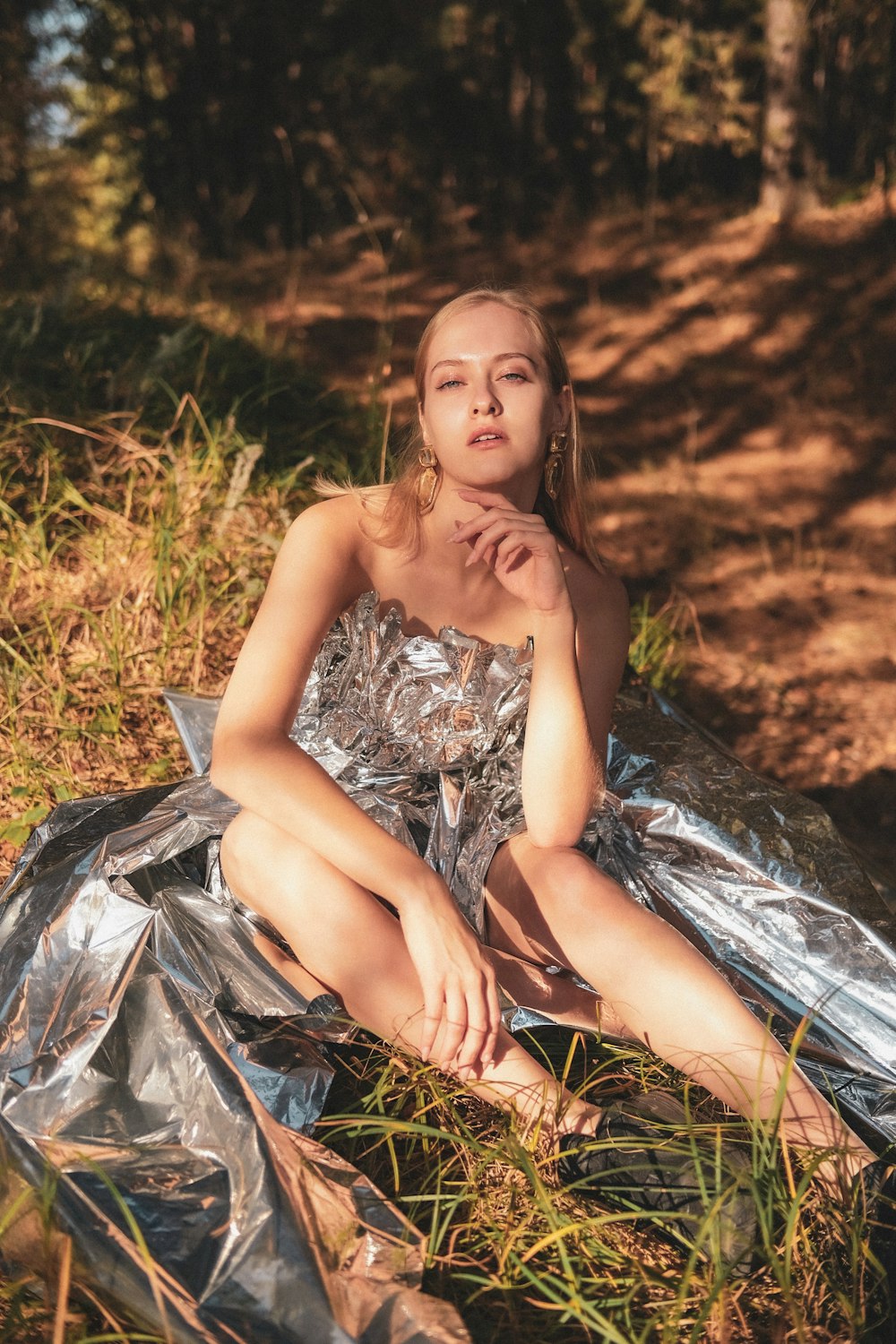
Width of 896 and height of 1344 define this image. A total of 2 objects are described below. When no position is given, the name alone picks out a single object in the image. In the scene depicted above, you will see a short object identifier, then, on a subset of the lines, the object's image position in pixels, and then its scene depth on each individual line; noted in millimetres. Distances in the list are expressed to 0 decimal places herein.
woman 1637
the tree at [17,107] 7242
